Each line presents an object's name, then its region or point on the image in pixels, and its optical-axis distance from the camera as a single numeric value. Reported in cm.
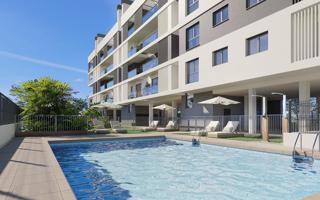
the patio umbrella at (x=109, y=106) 2063
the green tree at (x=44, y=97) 1406
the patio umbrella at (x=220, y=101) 1411
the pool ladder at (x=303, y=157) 689
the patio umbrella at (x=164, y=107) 1964
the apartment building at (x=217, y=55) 1027
